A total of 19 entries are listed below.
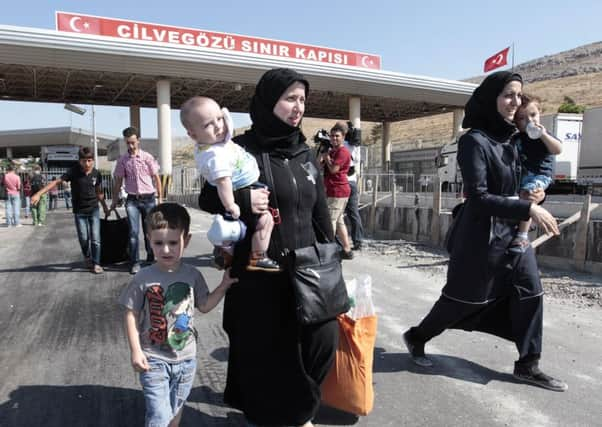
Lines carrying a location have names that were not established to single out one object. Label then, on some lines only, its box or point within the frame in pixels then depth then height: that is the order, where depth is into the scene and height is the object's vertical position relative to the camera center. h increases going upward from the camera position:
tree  34.84 +5.65
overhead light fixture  26.50 +4.08
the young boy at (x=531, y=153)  2.93 +0.17
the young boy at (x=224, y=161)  1.92 +0.07
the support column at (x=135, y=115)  28.14 +3.86
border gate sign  18.28 +6.45
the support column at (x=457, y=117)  30.06 +4.13
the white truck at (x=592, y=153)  17.25 +0.99
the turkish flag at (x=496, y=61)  23.80 +6.38
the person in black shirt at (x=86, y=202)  6.45 -0.38
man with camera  6.32 +0.06
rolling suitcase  6.72 -0.98
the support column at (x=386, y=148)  34.59 +2.37
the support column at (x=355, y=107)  25.48 +4.05
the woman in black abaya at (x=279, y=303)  2.14 -0.63
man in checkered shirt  6.35 -0.10
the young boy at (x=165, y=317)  2.12 -0.70
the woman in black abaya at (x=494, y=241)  2.80 -0.42
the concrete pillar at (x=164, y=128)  21.05 +2.34
